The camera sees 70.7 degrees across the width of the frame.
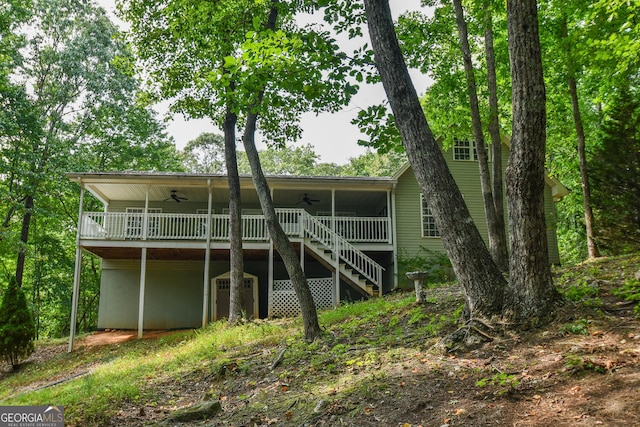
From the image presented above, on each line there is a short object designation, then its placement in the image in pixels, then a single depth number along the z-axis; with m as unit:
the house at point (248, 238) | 15.89
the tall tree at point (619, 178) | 13.20
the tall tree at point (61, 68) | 20.92
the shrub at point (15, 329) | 13.38
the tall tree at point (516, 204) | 5.00
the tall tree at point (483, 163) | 10.52
